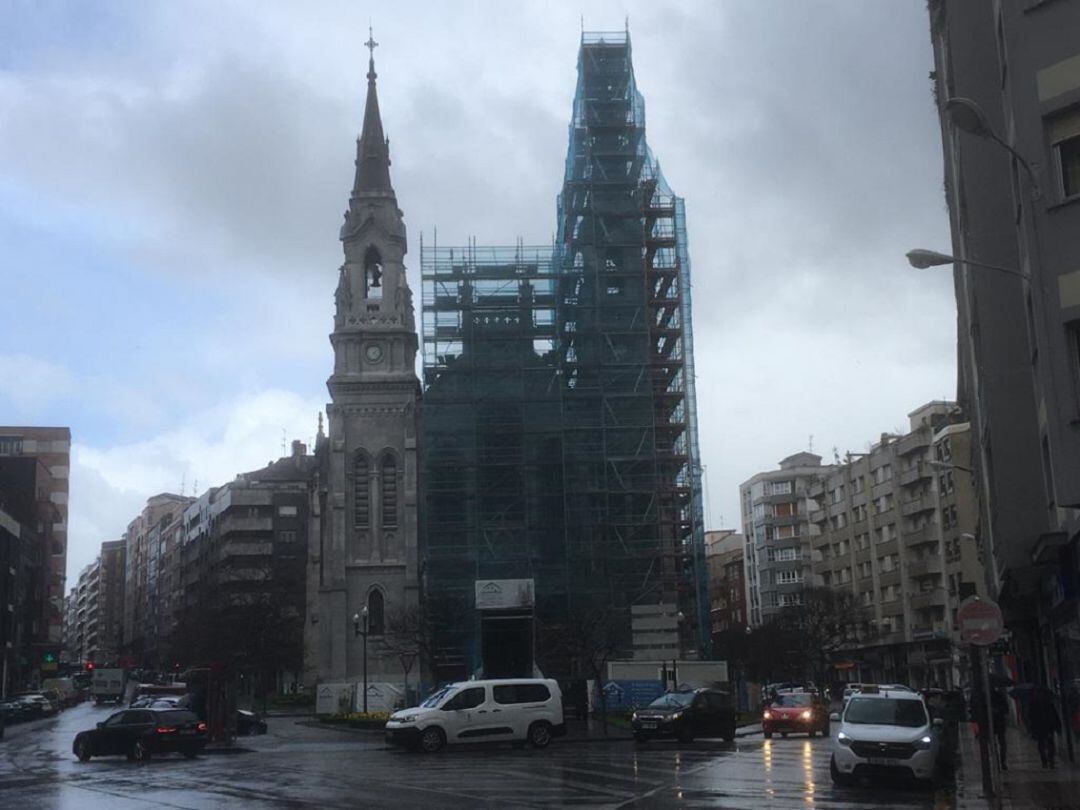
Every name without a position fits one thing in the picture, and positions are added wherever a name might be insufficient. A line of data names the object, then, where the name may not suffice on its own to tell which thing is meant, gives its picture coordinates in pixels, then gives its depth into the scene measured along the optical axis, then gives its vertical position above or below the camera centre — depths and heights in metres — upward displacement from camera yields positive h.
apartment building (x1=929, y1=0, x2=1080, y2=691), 20.05 +6.82
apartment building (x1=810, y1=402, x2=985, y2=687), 87.69 +7.09
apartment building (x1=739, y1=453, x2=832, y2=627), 122.94 +11.22
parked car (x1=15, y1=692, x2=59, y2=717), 72.62 -1.40
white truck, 100.19 -0.69
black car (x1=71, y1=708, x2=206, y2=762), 33.53 -1.48
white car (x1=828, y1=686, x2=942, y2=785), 22.94 -1.47
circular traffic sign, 20.33 +0.42
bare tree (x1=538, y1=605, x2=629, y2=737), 57.38 +1.07
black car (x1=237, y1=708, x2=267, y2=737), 46.53 -1.81
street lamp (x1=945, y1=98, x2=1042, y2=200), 18.28 +7.11
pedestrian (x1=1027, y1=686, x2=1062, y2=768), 26.39 -1.37
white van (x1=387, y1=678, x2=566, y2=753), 34.16 -1.27
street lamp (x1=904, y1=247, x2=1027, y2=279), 19.78 +5.63
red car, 42.91 -1.85
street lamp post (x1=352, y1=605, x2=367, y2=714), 60.03 +2.19
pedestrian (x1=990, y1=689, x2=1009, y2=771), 26.20 -1.42
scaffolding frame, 63.28 +12.16
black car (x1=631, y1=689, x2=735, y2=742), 36.94 -1.56
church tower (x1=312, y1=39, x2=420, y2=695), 71.12 +11.12
